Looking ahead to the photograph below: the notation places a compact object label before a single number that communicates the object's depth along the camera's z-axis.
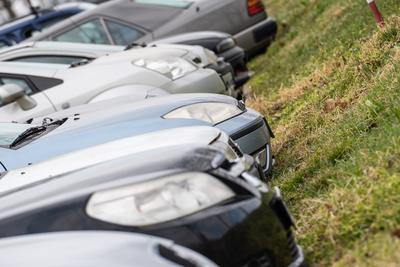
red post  14.62
